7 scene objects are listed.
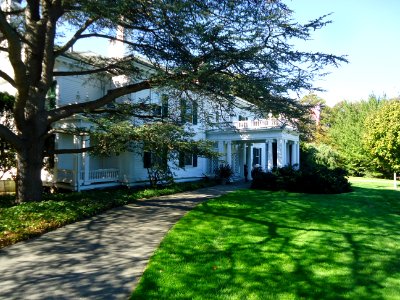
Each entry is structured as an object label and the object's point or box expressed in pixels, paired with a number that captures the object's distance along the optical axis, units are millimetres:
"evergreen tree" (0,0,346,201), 9953
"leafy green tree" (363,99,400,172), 30328
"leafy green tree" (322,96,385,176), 41500
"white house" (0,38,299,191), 18031
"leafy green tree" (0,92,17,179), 16406
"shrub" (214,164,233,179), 23531
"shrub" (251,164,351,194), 19625
